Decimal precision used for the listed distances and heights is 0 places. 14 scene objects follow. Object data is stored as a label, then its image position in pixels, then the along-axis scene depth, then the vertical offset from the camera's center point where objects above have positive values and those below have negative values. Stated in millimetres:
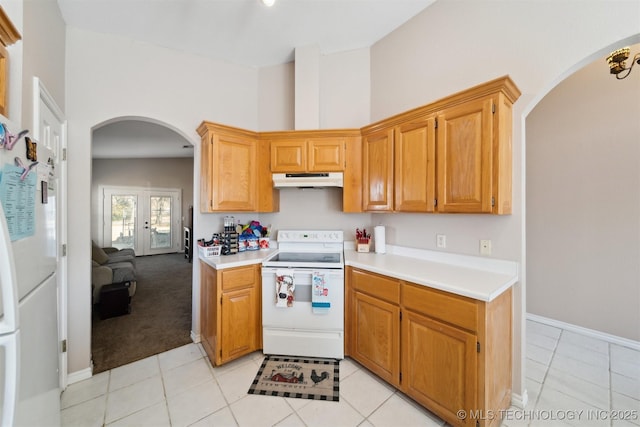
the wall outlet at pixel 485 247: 1859 -264
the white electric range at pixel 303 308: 2172 -856
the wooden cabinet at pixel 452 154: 1606 +444
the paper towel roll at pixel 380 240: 2531 -287
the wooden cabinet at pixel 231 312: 2119 -901
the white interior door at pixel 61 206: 1841 +51
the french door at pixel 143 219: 6859 -189
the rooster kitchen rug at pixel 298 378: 1863 -1365
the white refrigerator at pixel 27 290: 743 -299
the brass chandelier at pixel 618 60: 1754 +1123
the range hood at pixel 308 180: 2518 +343
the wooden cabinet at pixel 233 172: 2412 +421
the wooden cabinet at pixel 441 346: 1425 -898
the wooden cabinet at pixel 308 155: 2555 +609
